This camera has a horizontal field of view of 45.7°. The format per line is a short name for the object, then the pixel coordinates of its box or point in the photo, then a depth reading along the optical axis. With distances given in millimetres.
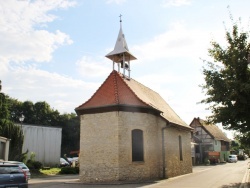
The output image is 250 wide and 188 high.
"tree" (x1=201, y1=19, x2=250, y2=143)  14844
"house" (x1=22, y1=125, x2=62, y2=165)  38688
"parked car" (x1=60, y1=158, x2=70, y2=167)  43212
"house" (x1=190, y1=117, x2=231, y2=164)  51997
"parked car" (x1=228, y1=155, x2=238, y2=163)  55900
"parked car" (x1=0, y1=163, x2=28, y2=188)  11559
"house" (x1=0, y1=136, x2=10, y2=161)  25562
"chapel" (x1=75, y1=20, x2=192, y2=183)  20078
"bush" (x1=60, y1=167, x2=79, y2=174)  29422
